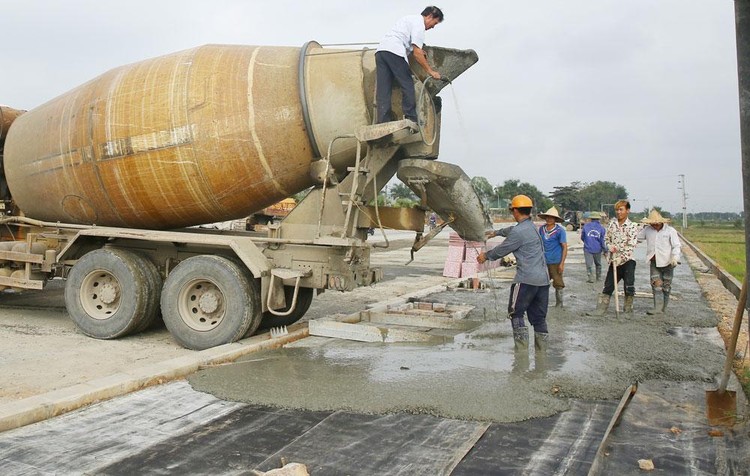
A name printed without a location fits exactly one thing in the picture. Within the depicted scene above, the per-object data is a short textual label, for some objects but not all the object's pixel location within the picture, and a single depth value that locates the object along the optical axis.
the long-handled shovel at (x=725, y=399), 4.53
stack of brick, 14.55
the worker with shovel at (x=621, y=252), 9.57
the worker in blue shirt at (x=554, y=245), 10.03
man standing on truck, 6.91
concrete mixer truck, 7.27
